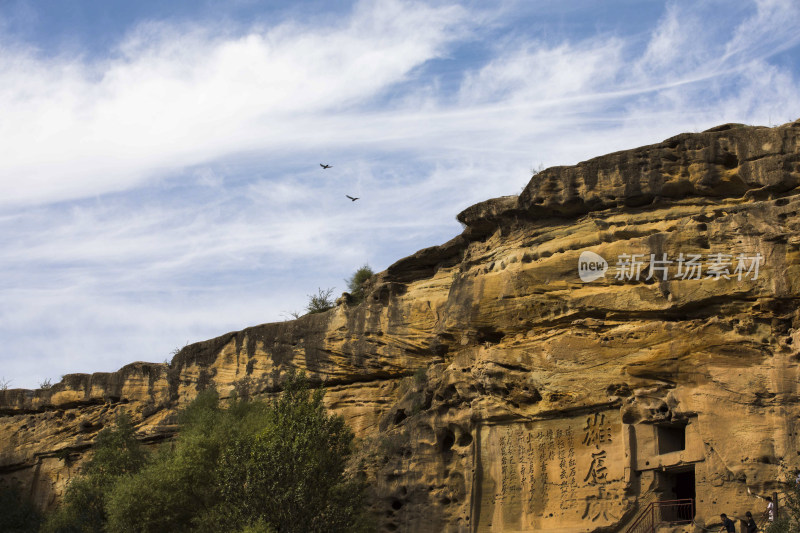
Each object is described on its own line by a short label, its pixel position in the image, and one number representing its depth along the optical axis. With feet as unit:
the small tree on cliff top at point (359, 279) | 123.54
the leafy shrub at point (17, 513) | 130.21
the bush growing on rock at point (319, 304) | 125.90
